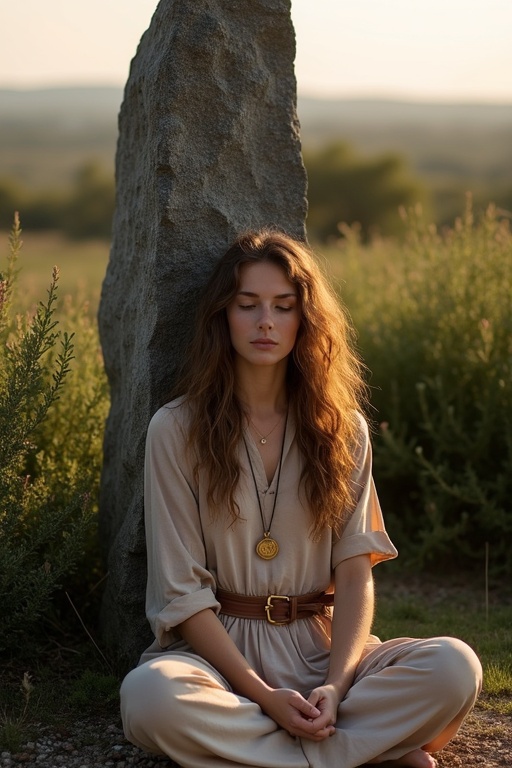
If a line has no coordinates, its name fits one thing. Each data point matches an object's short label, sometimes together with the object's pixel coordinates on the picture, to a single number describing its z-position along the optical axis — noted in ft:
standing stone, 11.08
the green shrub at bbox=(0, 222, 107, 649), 11.13
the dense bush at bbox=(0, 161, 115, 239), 113.60
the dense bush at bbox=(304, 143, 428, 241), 102.32
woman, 8.97
